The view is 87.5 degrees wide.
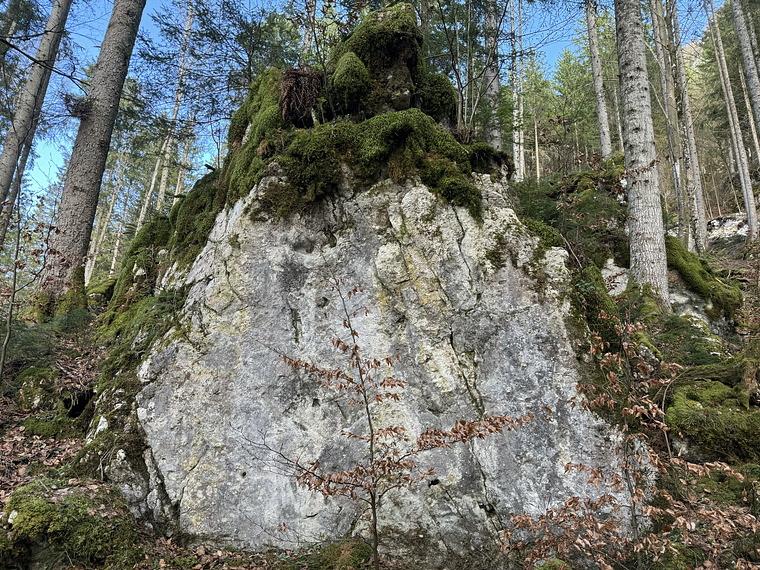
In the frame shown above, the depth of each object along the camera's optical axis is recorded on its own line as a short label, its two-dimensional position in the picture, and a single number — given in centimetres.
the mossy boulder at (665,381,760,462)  404
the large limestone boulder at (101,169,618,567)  401
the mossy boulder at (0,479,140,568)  346
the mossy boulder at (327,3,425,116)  626
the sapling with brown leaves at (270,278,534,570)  327
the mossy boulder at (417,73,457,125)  657
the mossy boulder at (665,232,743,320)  733
